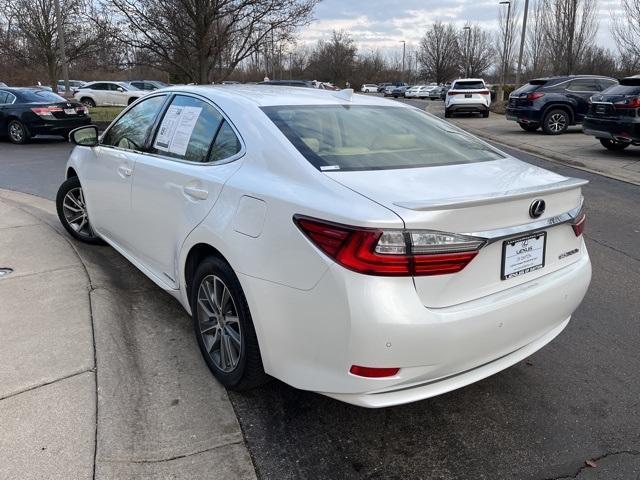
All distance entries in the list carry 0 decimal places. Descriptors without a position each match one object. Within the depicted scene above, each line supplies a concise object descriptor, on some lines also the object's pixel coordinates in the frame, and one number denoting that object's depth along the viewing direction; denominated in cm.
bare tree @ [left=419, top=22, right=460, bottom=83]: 7481
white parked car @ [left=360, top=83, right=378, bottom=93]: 7741
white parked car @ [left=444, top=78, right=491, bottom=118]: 2444
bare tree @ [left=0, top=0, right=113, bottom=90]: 2325
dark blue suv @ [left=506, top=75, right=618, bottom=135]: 1625
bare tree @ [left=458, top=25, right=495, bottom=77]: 6900
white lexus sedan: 218
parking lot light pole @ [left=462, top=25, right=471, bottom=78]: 6831
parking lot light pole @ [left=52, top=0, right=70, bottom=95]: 1978
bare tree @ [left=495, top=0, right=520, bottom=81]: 4005
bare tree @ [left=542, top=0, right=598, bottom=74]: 2967
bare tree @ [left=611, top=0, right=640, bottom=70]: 2027
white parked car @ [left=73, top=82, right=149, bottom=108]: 2819
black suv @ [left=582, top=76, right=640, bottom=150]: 1072
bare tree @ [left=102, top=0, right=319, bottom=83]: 1400
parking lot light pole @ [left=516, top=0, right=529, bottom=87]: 2719
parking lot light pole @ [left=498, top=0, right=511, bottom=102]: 3881
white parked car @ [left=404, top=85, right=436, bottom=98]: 5659
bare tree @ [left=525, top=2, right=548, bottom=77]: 3485
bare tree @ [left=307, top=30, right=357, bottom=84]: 8375
